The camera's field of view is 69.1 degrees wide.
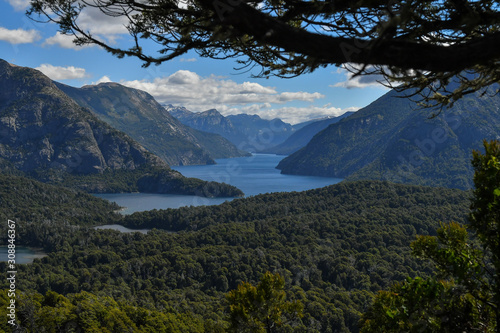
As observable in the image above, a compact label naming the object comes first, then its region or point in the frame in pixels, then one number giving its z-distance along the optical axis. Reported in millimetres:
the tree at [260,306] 9969
